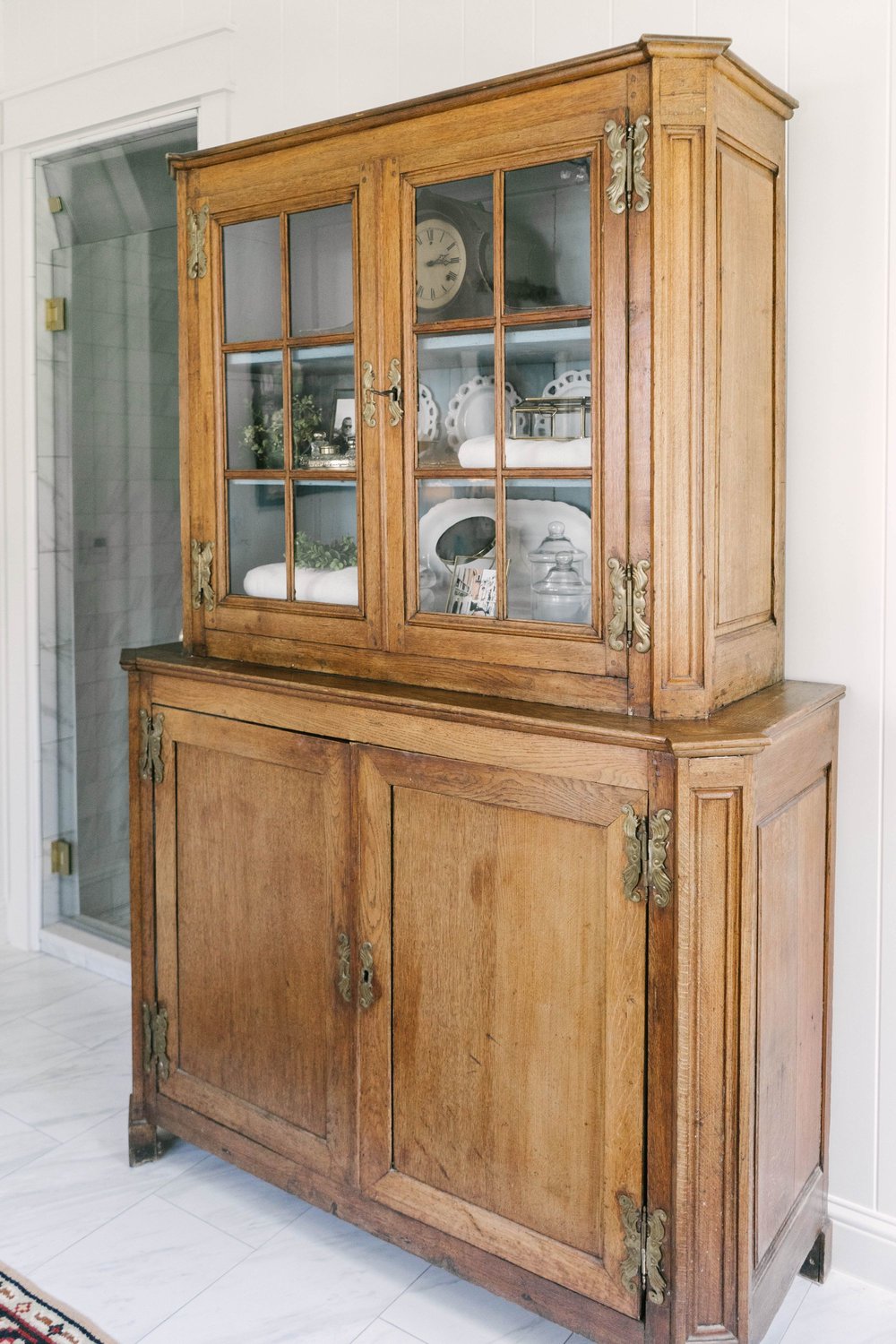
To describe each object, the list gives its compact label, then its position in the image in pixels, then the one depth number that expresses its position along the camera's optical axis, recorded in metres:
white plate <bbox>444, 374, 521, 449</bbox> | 1.88
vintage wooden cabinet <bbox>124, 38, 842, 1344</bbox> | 1.68
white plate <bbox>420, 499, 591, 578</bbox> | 1.81
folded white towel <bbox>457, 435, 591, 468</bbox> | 1.79
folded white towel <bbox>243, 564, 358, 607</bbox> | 2.10
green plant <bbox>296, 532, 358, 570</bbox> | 2.09
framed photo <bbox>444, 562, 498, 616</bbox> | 1.91
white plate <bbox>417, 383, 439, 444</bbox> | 1.95
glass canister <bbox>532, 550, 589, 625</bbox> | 1.81
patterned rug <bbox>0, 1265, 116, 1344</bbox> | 1.91
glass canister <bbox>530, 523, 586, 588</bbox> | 1.82
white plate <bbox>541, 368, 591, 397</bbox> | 1.77
